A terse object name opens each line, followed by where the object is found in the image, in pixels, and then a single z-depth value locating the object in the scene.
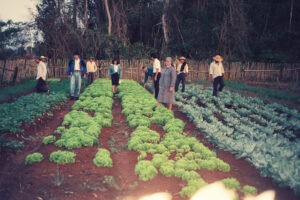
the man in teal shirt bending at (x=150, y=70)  12.53
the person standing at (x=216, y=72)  10.30
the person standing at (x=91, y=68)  14.79
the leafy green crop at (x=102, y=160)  4.49
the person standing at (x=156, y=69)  9.88
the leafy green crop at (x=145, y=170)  4.15
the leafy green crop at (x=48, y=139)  5.34
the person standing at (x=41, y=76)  10.73
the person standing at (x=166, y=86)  8.40
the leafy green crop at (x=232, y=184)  3.74
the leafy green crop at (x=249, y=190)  3.58
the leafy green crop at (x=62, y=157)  4.47
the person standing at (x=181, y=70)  11.88
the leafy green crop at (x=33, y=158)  4.36
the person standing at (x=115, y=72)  12.04
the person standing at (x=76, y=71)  10.05
